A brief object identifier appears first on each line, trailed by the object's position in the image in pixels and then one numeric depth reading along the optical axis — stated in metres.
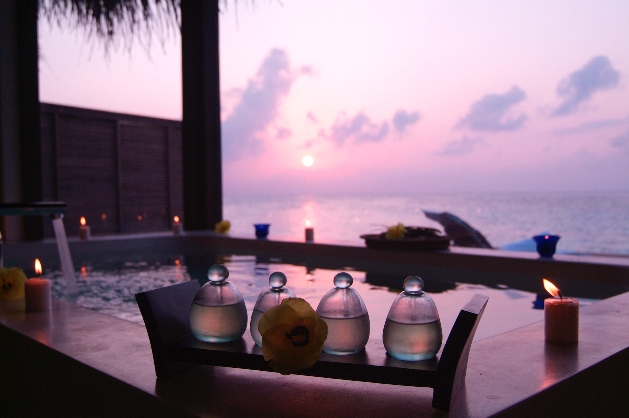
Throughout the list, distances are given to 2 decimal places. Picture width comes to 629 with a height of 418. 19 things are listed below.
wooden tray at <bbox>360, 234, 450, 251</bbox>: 3.36
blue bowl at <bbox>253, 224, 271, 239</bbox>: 4.49
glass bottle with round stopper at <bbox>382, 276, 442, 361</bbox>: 0.84
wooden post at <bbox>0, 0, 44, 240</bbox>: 4.95
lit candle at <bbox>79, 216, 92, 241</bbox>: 4.52
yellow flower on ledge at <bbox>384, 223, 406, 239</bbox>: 3.47
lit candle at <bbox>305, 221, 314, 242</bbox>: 4.12
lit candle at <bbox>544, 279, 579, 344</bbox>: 1.22
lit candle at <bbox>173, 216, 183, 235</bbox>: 4.96
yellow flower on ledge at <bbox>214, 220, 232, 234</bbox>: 4.92
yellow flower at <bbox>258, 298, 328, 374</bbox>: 0.77
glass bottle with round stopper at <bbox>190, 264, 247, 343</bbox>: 0.94
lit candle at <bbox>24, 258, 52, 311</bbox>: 1.72
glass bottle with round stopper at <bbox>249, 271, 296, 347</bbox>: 0.92
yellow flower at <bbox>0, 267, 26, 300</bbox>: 1.94
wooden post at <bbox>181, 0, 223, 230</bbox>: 5.23
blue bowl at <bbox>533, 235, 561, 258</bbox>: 3.00
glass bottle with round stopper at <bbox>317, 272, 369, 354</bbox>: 0.87
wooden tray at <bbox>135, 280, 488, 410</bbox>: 0.80
